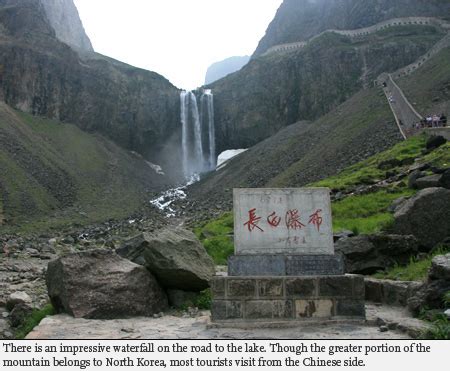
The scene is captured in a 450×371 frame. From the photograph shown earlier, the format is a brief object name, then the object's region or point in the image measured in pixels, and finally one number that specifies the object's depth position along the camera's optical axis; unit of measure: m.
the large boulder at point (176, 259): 10.00
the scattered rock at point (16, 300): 11.73
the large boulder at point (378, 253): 11.32
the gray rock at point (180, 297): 10.36
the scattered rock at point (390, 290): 8.56
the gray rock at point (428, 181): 17.34
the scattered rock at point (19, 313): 10.89
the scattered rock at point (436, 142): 28.84
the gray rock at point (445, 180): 15.32
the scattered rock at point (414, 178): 19.62
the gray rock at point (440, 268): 7.25
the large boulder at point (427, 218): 11.51
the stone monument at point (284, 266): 8.16
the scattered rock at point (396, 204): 16.62
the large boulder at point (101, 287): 9.12
